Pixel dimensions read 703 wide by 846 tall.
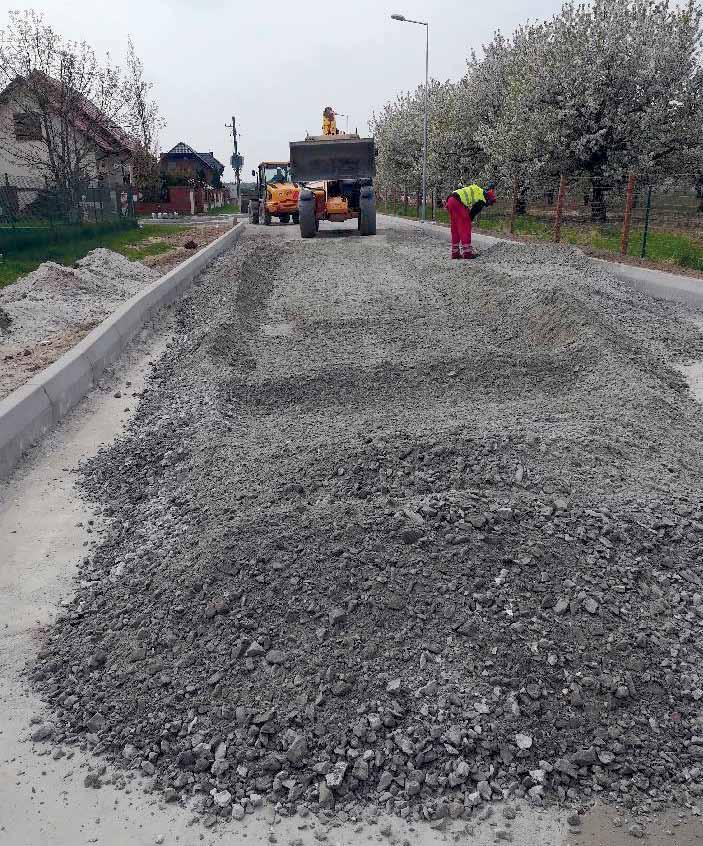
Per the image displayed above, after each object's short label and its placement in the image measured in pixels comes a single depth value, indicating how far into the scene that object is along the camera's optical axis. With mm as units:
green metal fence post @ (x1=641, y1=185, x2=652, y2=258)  12874
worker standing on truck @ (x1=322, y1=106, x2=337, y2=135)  23562
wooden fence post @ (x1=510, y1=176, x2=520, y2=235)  19864
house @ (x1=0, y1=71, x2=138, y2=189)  22141
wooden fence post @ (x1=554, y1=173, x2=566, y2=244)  16556
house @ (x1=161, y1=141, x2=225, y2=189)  67500
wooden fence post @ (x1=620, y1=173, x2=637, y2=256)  13000
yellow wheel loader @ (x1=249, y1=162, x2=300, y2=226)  27250
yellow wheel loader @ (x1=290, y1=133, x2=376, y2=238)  20525
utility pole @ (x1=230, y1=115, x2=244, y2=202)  51444
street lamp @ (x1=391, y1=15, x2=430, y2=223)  30641
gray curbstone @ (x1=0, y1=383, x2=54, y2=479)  5008
